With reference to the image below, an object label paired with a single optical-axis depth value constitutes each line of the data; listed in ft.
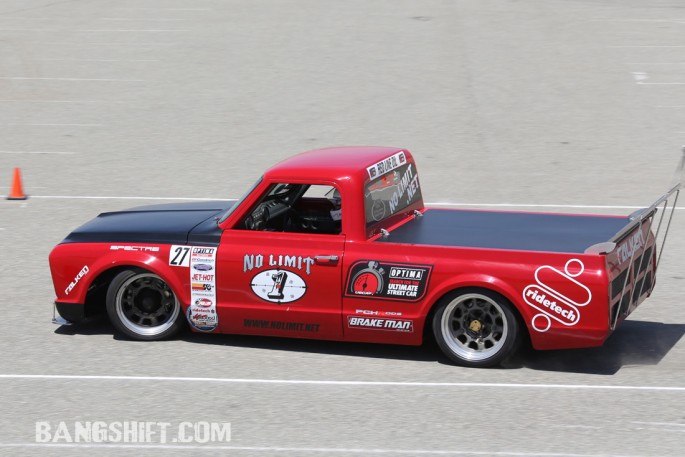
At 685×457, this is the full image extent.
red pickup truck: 50.06
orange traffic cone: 89.97
